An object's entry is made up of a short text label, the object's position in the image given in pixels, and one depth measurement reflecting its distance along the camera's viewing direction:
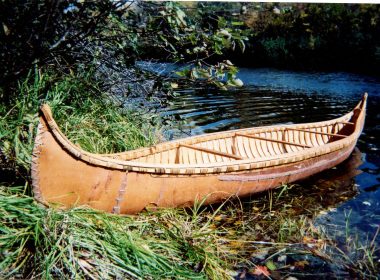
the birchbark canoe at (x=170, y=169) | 3.11
